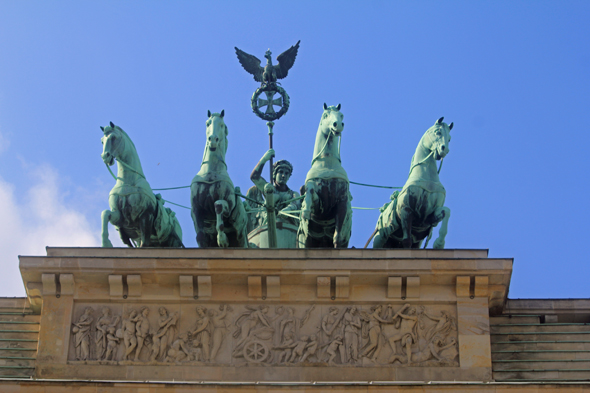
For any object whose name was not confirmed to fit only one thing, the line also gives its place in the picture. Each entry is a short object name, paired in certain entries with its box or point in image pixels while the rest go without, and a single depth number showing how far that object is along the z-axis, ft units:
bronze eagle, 101.60
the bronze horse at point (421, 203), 85.66
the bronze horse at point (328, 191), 85.71
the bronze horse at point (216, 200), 85.97
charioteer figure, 95.55
